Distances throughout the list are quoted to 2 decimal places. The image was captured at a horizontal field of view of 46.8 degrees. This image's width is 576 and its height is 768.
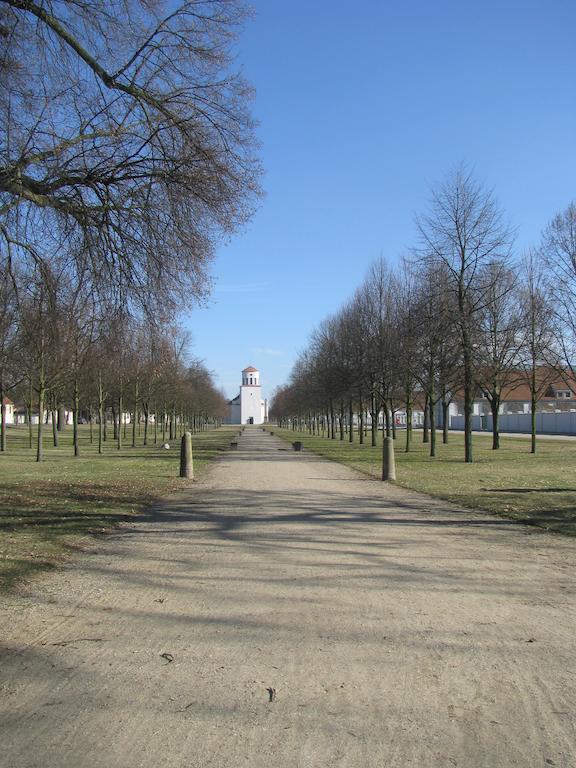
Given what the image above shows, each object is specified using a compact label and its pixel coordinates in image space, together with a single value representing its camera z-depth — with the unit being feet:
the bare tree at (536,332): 103.84
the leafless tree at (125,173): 29.35
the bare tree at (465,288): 85.46
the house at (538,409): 134.49
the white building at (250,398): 561.84
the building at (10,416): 321.52
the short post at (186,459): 59.77
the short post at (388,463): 58.75
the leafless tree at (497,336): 91.71
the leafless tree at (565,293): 89.54
